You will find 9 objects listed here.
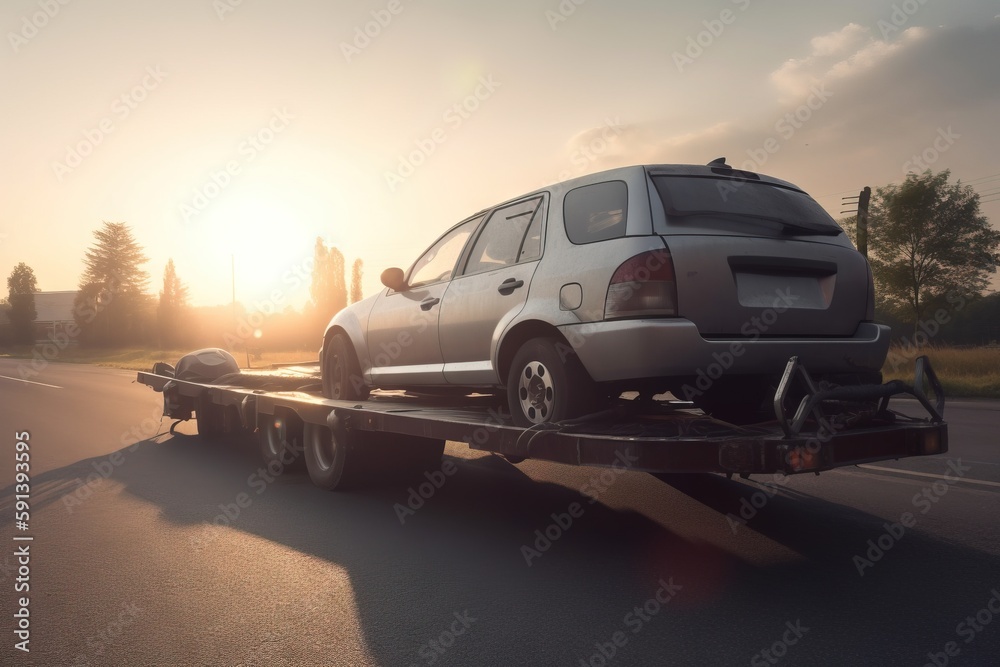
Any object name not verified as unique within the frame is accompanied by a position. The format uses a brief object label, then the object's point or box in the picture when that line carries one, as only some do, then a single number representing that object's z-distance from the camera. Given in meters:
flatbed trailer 3.48
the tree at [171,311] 78.94
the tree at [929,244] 46.53
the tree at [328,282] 69.62
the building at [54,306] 129.25
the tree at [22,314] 90.88
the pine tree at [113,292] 80.19
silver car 3.94
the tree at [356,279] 70.32
